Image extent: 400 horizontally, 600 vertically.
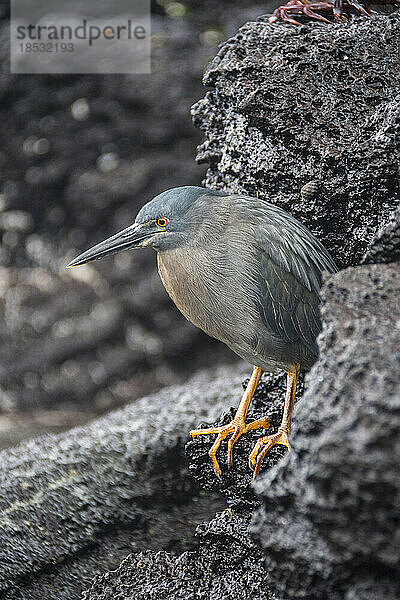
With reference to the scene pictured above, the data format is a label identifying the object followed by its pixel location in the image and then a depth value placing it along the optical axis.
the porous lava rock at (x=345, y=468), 5.47
